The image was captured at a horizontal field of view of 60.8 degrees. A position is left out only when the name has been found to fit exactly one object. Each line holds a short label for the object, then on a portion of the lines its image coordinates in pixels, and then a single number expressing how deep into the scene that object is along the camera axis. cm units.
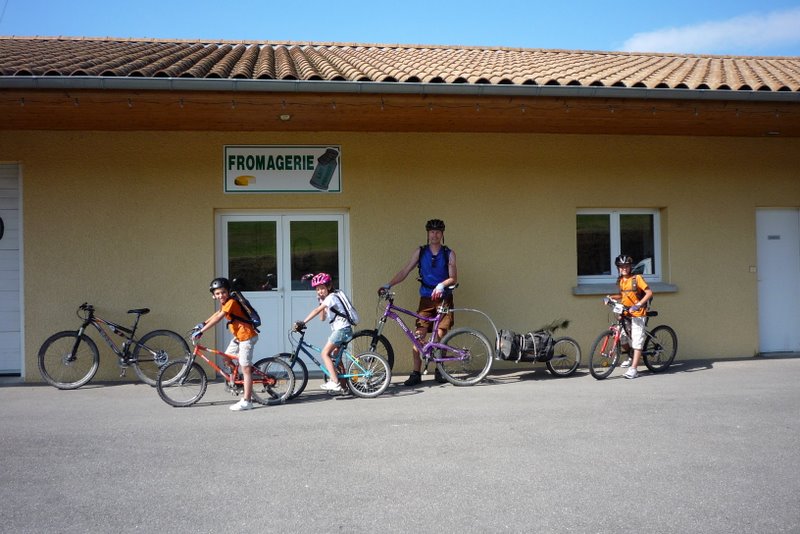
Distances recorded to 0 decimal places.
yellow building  808
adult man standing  831
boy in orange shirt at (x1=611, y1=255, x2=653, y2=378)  839
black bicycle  819
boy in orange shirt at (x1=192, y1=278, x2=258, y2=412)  681
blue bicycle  748
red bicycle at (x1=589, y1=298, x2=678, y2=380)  841
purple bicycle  809
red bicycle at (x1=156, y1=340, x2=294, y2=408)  698
